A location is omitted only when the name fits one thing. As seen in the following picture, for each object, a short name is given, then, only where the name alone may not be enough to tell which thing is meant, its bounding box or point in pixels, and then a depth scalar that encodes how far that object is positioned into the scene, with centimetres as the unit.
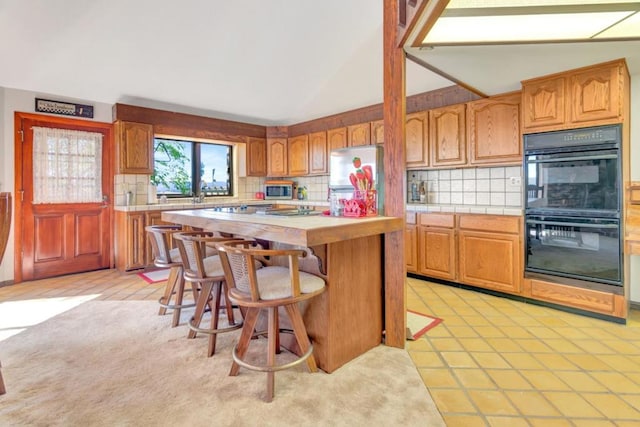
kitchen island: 182
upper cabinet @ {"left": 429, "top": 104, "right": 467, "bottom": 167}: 369
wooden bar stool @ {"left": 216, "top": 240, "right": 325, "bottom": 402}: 163
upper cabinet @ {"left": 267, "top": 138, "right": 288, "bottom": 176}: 593
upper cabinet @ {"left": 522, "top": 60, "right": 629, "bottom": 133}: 262
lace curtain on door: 395
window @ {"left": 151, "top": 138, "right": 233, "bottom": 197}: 506
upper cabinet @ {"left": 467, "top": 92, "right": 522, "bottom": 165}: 332
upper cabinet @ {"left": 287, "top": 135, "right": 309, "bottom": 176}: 561
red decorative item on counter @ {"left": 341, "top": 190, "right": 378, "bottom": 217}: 213
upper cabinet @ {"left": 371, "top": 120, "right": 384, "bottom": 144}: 458
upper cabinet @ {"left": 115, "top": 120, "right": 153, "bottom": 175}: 431
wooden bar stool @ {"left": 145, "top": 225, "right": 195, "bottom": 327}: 251
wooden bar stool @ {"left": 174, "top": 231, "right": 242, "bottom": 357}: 207
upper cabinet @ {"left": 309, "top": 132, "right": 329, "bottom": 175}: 532
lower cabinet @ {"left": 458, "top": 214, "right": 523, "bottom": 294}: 316
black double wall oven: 263
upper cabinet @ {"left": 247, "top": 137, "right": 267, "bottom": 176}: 575
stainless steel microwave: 588
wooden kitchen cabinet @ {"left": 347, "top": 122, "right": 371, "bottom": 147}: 472
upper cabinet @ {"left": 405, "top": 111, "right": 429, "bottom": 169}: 400
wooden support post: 221
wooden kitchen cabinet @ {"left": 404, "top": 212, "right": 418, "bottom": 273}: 391
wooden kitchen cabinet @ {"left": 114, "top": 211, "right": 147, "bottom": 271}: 419
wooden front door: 382
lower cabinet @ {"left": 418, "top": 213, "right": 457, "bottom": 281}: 360
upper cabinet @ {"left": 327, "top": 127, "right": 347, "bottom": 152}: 503
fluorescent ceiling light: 175
